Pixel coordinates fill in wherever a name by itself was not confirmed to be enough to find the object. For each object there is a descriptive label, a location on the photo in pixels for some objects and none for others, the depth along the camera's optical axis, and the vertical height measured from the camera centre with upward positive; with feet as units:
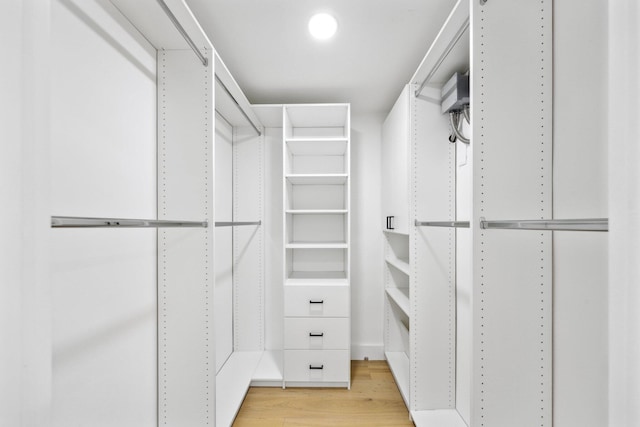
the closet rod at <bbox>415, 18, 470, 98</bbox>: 4.17 +2.45
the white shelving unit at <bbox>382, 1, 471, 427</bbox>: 5.96 -0.78
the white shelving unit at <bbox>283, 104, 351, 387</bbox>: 7.16 -1.01
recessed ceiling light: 4.91 +3.01
